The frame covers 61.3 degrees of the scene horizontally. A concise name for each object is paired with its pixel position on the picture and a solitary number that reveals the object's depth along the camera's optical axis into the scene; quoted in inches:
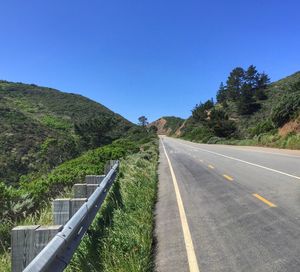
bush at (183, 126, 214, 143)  1809.9
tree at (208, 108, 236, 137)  1671.0
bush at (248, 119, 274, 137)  1118.0
